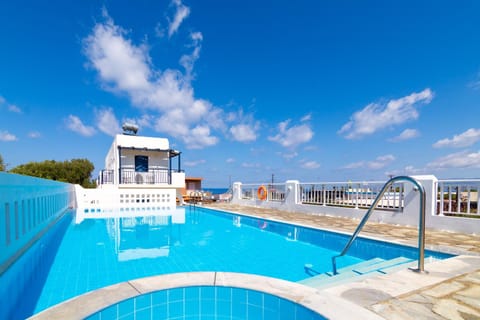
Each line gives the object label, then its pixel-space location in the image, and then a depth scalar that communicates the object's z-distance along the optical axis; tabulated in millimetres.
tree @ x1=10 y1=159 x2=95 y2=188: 23795
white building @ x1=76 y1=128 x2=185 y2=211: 13336
